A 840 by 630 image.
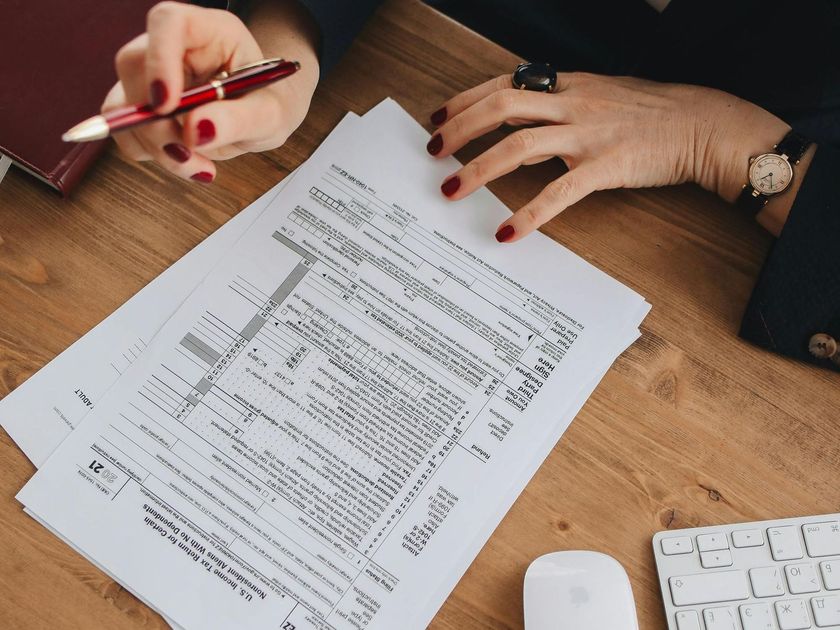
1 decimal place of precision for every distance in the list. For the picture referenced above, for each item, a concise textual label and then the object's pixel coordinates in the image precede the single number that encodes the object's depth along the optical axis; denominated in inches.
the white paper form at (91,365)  24.6
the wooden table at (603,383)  24.1
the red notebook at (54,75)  25.5
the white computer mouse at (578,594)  22.4
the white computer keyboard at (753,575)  23.2
